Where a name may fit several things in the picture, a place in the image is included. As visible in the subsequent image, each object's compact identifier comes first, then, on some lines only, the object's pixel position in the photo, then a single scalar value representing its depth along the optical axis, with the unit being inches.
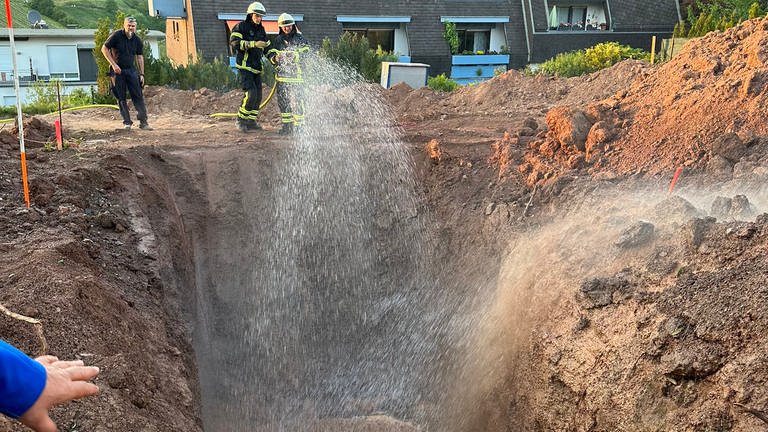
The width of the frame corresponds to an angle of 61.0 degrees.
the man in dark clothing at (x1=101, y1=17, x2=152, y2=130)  375.2
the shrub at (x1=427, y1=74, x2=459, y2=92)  592.7
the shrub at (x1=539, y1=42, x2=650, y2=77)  605.9
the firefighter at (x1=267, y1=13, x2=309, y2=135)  365.1
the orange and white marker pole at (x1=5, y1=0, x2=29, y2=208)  203.1
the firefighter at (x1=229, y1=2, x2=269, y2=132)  369.7
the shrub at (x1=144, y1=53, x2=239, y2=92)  588.1
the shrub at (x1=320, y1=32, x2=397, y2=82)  686.3
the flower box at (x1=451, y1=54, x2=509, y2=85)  907.4
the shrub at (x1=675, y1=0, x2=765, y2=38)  671.1
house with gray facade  816.9
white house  898.7
